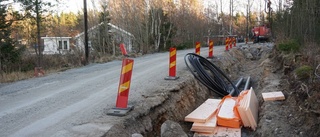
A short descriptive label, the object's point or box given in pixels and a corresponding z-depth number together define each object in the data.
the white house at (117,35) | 28.62
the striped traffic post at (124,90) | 5.50
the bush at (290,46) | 12.42
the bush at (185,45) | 32.19
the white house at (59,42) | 38.23
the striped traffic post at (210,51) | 15.09
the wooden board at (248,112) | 6.48
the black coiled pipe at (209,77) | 9.79
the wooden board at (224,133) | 6.17
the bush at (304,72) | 7.32
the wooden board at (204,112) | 6.66
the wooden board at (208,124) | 6.31
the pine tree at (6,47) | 19.62
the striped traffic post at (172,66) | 9.20
